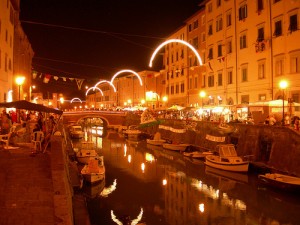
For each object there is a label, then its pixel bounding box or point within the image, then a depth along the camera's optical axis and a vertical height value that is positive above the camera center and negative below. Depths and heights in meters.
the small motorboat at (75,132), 59.91 -3.00
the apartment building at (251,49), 31.81 +6.91
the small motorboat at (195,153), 35.63 -4.25
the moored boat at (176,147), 41.44 -3.98
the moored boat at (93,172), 24.27 -4.10
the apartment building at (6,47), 31.72 +6.72
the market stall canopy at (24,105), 17.62 +0.53
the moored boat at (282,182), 21.15 -4.35
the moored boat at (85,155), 31.42 -3.73
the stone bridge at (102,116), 75.06 -0.32
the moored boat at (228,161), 28.00 -4.00
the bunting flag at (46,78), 42.91 +4.64
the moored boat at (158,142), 48.22 -3.91
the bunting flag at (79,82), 50.94 +4.86
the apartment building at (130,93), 70.75 +6.04
